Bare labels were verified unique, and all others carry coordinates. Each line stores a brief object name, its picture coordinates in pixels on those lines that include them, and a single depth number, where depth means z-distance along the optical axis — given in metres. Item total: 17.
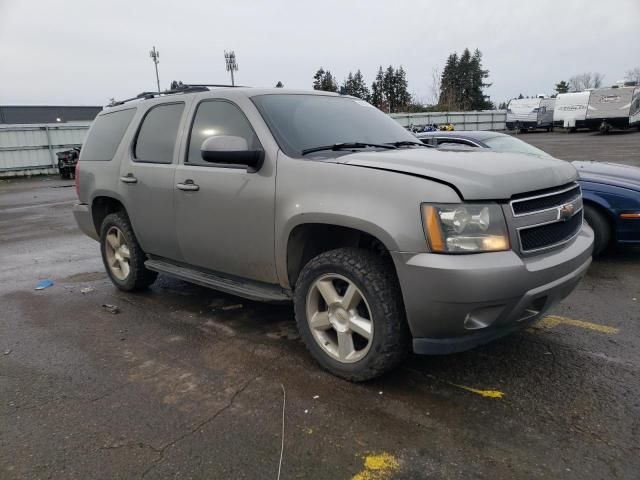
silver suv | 2.63
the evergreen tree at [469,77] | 68.75
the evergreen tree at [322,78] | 66.78
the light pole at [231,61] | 45.00
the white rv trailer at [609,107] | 31.28
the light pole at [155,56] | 47.16
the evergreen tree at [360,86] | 71.62
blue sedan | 5.18
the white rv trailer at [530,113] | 40.25
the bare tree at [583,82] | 97.56
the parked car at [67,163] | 20.20
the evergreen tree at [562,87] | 83.82
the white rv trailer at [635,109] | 31.23
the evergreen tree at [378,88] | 71.56
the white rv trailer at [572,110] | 34.72
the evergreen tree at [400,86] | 67.47
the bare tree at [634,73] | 69.32
